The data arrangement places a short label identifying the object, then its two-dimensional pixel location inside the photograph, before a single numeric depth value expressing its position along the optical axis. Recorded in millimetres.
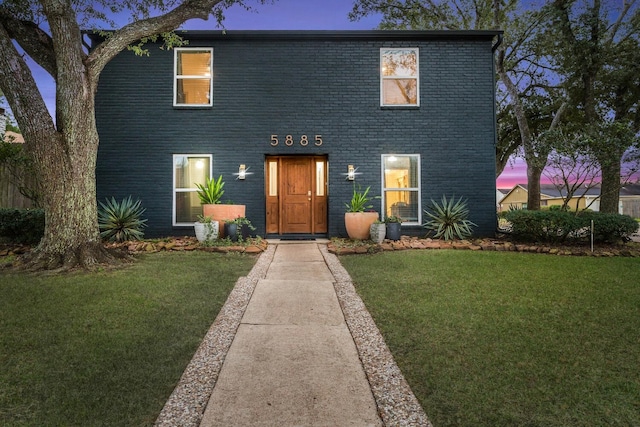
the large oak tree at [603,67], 8297
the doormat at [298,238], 9336
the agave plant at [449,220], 8664
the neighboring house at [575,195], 28812
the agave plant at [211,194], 8141
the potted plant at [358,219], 8211
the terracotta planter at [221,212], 8008
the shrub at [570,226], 7789
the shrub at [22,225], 7824
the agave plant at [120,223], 8312
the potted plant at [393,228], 8047
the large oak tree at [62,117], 5625
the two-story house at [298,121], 9133
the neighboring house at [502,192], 58531
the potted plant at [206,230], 7641
